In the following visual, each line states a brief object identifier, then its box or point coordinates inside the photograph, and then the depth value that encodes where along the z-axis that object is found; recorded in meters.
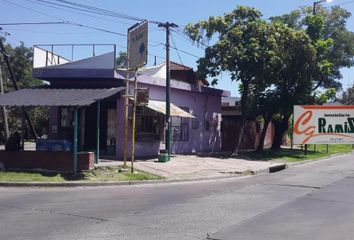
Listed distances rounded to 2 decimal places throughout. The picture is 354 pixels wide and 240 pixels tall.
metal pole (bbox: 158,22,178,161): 24.16
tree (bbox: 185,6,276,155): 28.81
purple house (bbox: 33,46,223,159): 23.86
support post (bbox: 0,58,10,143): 26.28
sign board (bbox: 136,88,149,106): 19.28
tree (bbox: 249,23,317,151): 30.34
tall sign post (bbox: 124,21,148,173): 18.47
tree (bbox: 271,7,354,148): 34.41
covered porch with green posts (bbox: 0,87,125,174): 18.30
